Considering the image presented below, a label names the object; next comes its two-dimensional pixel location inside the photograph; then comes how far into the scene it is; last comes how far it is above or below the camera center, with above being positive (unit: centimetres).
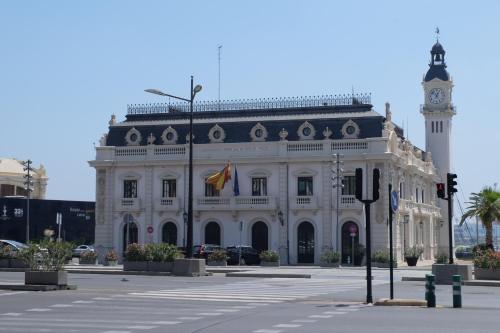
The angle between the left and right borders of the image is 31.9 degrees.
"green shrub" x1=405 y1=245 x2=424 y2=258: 5843 -8
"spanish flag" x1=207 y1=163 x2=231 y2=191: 6103 +503
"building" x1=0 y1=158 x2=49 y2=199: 9844 +794
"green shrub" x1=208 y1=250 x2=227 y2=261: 5234 -35
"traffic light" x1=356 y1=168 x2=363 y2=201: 2355 +181
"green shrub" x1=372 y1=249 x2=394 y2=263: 5466 -39
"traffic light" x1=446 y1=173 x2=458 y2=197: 3027 +236
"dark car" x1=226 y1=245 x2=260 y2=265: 5819 -32
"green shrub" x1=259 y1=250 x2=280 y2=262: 5550 -36
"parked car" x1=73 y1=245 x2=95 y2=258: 7370 +6
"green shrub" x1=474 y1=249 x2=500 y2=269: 3488 -35
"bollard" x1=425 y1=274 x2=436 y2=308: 2175 -100
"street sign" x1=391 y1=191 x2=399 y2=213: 2374 +137
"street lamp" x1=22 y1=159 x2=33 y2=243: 5613 +462
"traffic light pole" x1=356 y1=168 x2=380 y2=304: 2336 +151
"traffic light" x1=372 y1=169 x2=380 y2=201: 2332 +180
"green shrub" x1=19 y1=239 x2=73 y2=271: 2620 -16
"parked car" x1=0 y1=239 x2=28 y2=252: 4392 +29
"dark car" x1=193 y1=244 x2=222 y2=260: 5557 +1
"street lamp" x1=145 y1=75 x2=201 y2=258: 3650 +311
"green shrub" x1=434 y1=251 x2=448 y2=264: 4678 -43
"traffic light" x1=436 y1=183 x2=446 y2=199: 2970 +207
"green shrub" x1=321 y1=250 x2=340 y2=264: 5562 -41
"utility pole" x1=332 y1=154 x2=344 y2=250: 5463 +461
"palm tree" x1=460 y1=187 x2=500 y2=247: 6838 +330
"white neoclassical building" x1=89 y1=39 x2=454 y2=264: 6134 +555
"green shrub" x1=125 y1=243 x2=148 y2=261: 4028 -14
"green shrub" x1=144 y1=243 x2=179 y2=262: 3975 -14
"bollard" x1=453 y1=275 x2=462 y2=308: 2170 -102
